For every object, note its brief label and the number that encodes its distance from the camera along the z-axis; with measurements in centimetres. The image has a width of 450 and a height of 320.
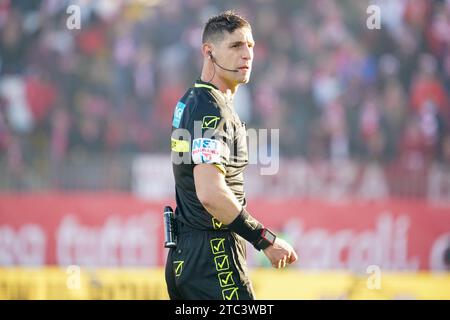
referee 1082
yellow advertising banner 2133
